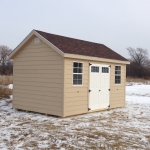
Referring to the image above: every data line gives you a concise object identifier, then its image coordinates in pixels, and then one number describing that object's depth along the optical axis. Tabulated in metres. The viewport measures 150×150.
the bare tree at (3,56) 53.40
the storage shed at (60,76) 9.77
